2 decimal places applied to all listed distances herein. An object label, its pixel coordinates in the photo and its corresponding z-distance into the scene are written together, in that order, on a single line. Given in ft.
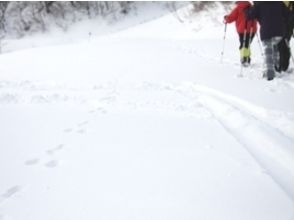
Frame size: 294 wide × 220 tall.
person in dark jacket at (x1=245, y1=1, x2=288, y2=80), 18.70
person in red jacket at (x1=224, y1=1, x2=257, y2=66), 22.52
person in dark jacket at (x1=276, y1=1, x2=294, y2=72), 19.75
